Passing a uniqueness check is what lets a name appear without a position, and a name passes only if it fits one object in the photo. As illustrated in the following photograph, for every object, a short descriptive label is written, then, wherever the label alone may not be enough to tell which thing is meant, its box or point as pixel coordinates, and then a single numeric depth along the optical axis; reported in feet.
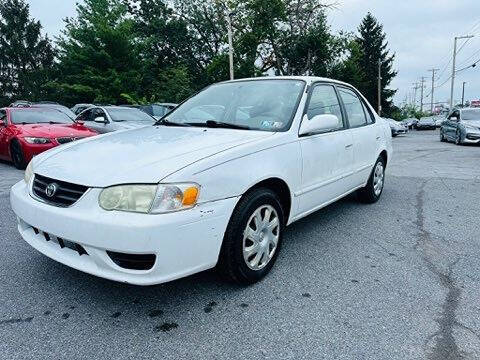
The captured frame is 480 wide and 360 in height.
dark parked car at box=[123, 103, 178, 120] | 48.88
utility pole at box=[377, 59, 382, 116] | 151.38
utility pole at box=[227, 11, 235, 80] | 65.68
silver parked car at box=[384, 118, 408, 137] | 72.65
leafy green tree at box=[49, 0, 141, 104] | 90.33
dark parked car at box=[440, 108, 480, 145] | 45.93
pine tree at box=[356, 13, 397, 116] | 163.32
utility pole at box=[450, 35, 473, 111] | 141.09
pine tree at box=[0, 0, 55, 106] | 131.23
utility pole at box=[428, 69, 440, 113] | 239.50
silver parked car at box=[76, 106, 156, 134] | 32.37
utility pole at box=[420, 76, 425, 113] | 273.85
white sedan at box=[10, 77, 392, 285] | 7.36
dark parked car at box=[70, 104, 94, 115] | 66.47
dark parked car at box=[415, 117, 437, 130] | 112.74
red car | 24.82
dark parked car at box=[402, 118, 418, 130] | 122.03
